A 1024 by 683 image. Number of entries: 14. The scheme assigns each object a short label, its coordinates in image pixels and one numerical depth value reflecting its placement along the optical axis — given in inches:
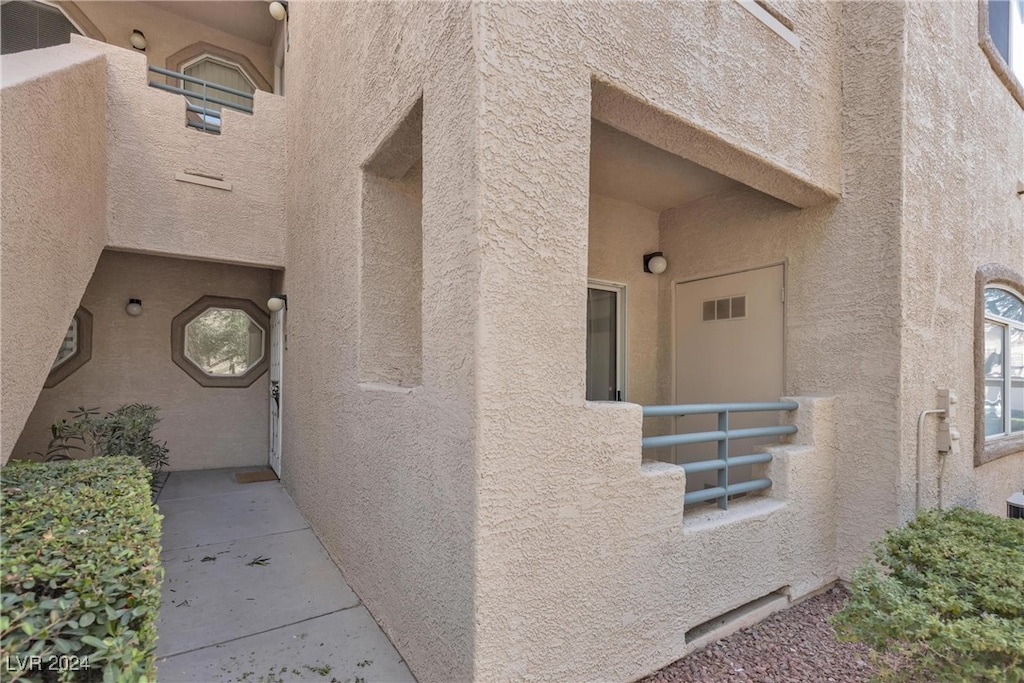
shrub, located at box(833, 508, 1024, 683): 78.8
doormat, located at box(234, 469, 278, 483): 270.2
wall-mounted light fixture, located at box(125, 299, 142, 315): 273.9
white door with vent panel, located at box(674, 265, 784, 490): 181.2
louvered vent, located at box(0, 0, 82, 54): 279.6
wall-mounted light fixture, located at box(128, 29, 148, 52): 304.5
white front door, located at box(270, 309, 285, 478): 275.9
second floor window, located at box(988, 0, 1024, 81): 222.9
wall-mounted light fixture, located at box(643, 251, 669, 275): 218.5
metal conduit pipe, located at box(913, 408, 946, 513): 150.4
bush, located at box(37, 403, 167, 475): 211.5
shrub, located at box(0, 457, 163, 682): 51.9
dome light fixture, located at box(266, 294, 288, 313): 264.0
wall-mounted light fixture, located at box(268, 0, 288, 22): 276.2
